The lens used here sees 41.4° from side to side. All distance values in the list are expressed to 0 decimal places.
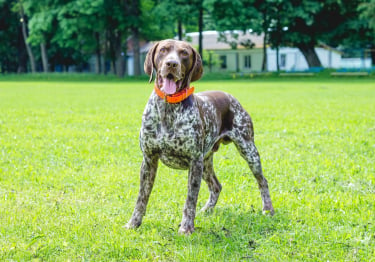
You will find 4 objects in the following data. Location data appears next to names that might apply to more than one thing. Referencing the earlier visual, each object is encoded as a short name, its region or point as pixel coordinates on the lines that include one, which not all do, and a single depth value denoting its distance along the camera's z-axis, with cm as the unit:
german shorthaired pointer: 463
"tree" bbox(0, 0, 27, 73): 6259
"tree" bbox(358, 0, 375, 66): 3972
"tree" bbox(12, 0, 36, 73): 5685
